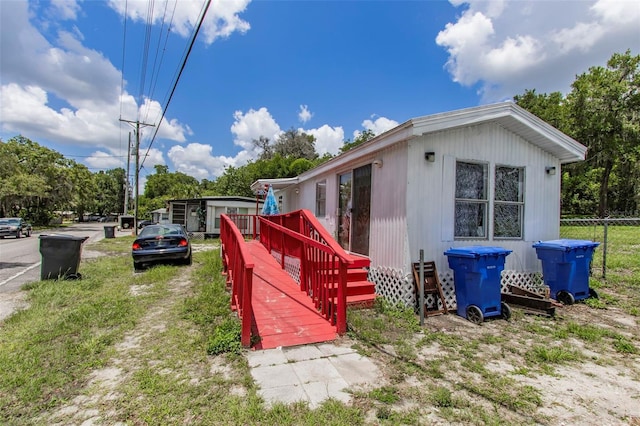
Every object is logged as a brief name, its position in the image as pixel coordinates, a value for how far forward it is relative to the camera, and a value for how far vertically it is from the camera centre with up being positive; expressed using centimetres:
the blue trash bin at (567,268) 558 -88
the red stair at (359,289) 521 -125
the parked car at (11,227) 2012 -112
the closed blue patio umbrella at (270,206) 1058 +25
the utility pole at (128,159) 2867 +471
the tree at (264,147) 4166 +869
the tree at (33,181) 2893 +288
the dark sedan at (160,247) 892 -100
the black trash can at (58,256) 735 -106
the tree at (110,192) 7175 +436
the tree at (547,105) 2497 +940
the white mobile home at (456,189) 526 +50
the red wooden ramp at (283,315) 389 -143
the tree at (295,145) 3944 +849
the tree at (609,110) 2200 +758
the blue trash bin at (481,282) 471 -98
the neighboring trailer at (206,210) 2167 +17
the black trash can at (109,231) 2191 -138
